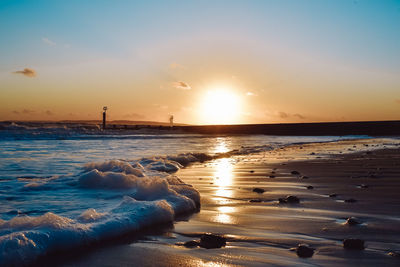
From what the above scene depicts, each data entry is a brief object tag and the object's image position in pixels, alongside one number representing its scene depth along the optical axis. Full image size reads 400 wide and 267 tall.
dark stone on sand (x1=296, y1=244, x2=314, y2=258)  2.40
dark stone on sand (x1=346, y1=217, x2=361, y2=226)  3.20
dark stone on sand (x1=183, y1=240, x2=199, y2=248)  2.67
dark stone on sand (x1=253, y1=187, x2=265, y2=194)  5.14
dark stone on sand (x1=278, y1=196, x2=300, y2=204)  4.32
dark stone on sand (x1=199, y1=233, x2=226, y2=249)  2.64
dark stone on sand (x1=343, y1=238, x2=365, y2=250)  2.53
